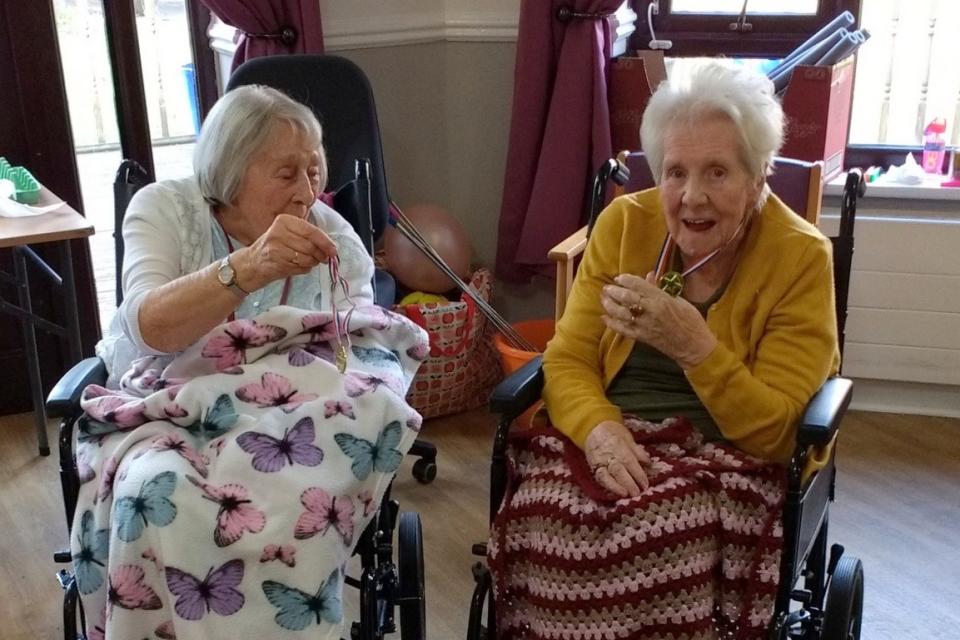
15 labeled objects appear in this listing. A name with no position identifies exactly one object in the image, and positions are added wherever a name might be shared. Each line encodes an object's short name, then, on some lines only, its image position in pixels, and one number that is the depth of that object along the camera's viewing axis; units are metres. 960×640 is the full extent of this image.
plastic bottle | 3.22
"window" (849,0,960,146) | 3.27
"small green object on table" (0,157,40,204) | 2.76
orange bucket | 2.95
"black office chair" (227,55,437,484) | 2.76
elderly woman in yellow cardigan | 1.64
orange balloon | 3.11
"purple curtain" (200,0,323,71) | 2.98
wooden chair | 2.20
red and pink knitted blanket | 1.63
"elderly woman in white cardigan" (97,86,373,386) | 1.79
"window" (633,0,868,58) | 3.28
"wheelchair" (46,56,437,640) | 1.78
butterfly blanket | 1.59
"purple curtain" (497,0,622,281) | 3.09
